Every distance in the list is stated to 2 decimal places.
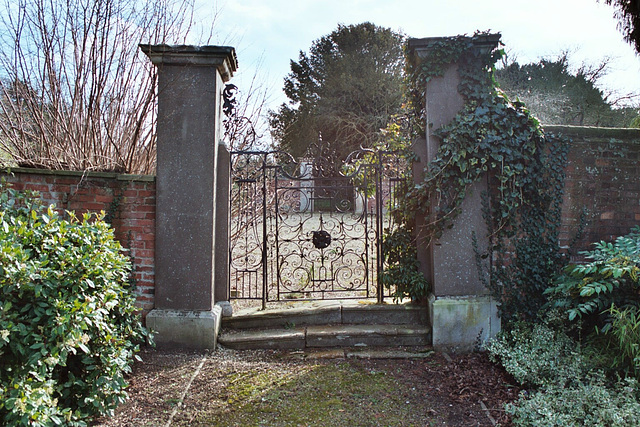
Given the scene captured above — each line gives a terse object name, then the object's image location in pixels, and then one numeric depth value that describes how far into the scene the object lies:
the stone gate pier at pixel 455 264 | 4.01
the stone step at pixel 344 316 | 4.29
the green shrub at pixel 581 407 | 2.54
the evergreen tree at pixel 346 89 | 21.33
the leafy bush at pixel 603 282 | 3.23
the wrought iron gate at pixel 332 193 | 4.49
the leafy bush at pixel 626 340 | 3.06
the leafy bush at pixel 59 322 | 2.26
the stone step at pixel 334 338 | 4.06
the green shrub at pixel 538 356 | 3.15
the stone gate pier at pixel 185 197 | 3.94
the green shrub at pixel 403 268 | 4.22
